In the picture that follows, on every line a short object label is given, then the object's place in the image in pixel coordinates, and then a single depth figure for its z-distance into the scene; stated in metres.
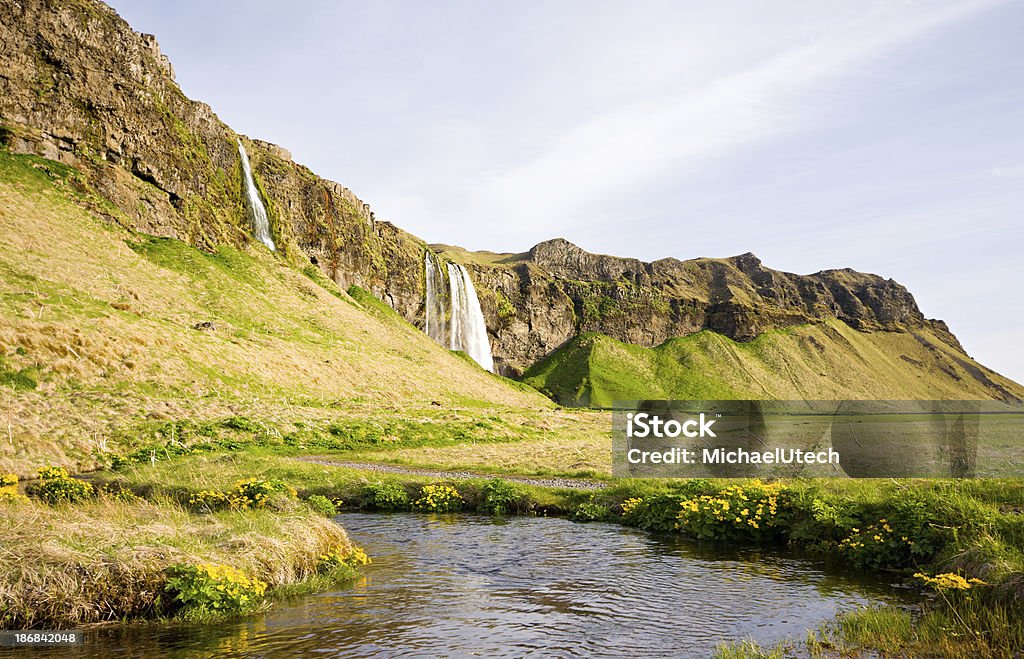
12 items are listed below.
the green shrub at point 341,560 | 14.40
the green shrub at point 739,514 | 18.16
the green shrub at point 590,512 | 22.27
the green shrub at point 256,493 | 19.00
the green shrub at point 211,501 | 19.73
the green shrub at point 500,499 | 23.78
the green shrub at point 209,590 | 11.28
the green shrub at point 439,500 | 24.03
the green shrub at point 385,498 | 24.44
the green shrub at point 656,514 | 20.02
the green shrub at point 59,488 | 19.72
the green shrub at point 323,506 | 21.91
